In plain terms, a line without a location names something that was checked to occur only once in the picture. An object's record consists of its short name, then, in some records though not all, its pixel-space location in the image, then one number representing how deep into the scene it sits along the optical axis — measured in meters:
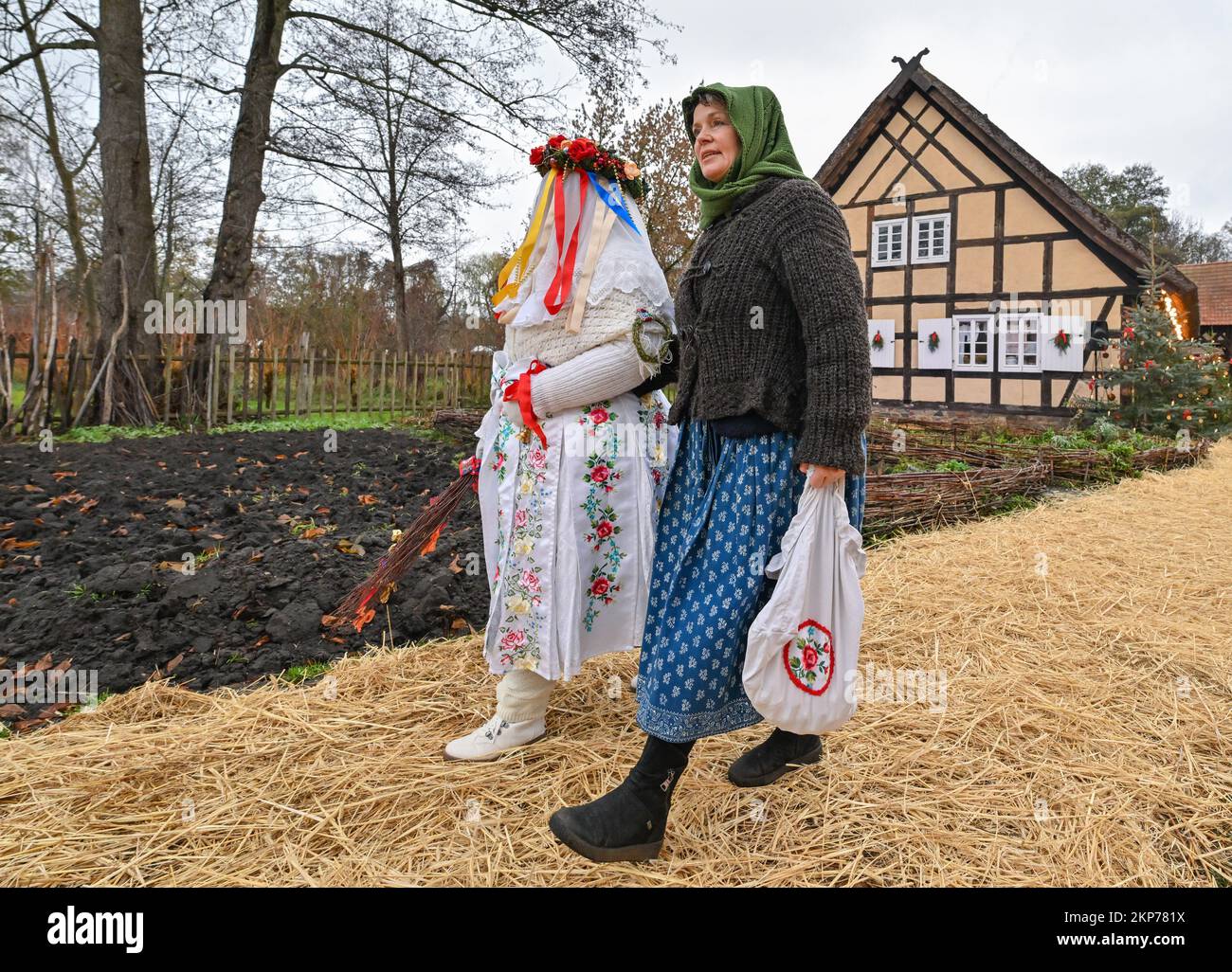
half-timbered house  12.48
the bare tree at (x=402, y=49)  10.98
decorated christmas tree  10.95
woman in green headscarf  1.71
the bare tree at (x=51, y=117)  9.91
